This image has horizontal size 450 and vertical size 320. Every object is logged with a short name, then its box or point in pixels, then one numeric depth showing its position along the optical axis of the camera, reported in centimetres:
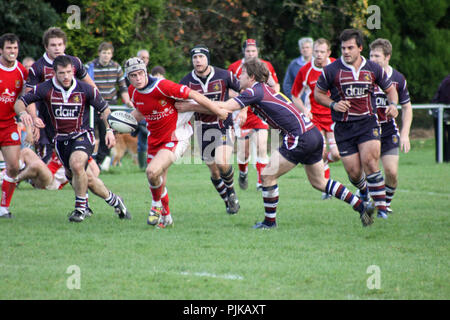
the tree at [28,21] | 3462
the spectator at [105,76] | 2823
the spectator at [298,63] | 2721
